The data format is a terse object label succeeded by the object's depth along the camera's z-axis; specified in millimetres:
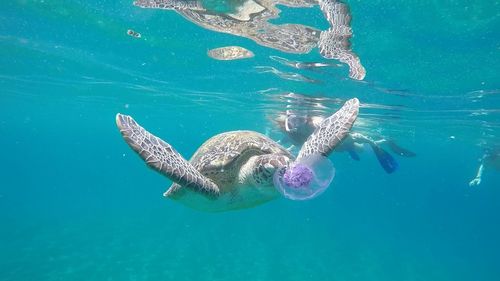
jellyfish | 3957
